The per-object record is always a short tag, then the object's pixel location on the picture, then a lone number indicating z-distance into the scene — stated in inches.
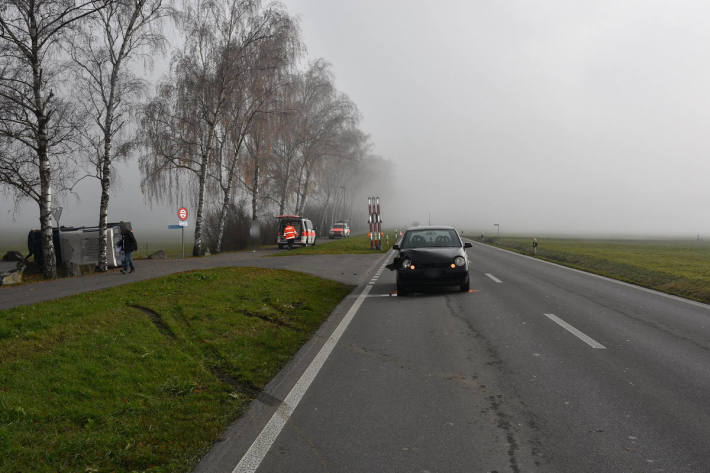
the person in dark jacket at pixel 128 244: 636.1
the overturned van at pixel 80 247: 802.2
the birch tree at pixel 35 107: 577.0
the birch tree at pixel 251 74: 1016.2
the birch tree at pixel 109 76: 685.3
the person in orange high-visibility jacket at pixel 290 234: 1359.5
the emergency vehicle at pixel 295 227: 1366.9
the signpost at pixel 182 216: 993.7
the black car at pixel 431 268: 423.5
